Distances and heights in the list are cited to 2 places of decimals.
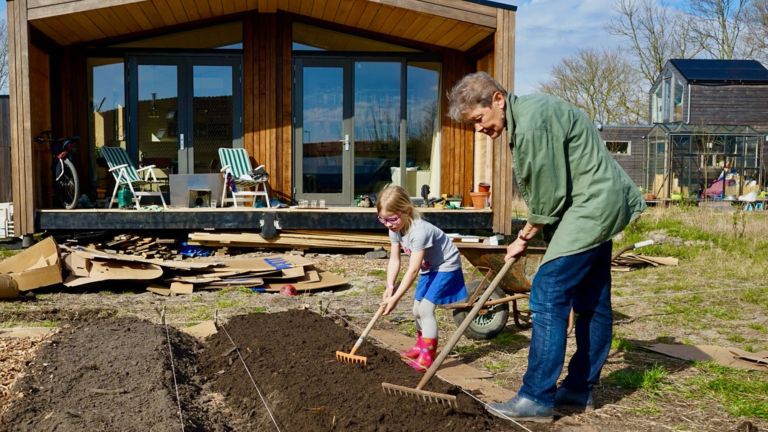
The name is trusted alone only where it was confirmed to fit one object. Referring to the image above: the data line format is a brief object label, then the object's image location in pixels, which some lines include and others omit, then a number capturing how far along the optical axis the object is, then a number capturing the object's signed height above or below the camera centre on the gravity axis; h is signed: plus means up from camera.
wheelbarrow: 4.67 -0.82
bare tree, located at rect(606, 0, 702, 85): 32.75 +6.46
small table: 10.36 -0.20
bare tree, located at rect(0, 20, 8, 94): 28.95 +4.49
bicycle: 9.32 -0.01
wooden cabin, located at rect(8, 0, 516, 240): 10.68 +1.28
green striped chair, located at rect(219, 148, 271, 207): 10.28 +0.05
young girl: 4.02 -0.58
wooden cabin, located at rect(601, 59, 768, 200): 21.17 +1.57
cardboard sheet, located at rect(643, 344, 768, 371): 4.34 -1.20
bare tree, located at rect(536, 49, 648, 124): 30.64 +4.14
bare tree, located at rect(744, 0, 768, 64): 30.11 +6.95
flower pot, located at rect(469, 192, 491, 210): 10.07 -0.32
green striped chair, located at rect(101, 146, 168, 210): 9.73 +0.01
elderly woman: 3.05 -0.08
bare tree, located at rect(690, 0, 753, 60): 31.42 +7.16
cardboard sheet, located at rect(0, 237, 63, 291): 6.63 -0.99
